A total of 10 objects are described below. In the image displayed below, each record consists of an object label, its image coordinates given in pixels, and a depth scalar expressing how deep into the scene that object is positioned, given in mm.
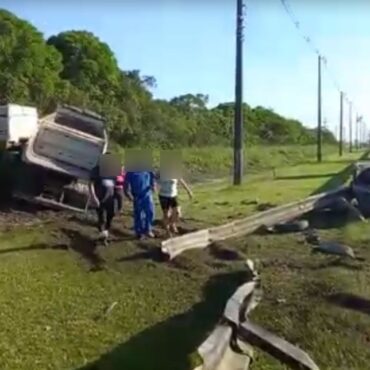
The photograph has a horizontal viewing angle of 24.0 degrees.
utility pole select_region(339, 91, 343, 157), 84062
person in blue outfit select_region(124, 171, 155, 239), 14211
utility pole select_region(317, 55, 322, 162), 58119
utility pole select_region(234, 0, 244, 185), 29828
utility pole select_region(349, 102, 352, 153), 115419
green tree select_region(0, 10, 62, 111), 37156
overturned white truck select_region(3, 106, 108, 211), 18536
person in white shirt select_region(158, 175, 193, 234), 14227
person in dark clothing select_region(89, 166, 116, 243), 14141
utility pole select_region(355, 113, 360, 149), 135250
